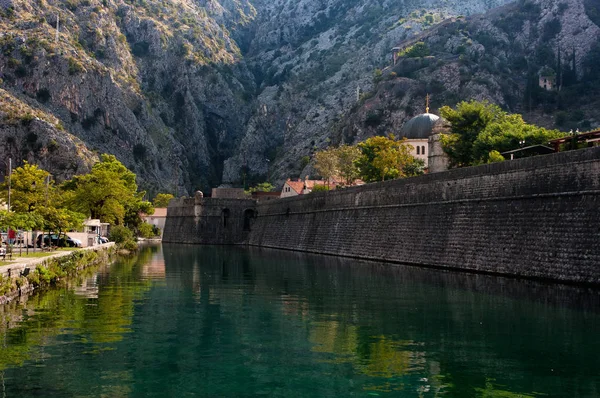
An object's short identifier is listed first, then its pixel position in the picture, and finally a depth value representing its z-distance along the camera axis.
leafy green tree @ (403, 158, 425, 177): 85.38
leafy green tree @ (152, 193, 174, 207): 142.62
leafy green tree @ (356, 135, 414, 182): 83.44
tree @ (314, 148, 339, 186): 101.94
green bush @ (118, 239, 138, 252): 70.96
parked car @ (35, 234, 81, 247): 52.19
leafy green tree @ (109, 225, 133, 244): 74.19
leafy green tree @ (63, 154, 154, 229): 72.19
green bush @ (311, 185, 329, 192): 98.19
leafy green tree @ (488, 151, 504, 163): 56.03
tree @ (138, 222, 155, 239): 101.94
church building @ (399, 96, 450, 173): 81.56
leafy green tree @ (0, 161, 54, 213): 58.58
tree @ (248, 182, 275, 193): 144.12
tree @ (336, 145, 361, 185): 101.25
